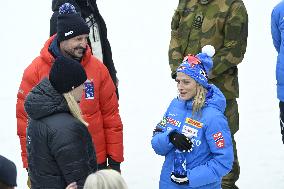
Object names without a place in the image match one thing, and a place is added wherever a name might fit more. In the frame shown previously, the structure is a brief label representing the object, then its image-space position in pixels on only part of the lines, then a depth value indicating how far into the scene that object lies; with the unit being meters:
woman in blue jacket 8.54
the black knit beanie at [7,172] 6.19
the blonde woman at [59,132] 7.04
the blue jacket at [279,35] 11.54
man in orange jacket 9.31
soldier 11.11
